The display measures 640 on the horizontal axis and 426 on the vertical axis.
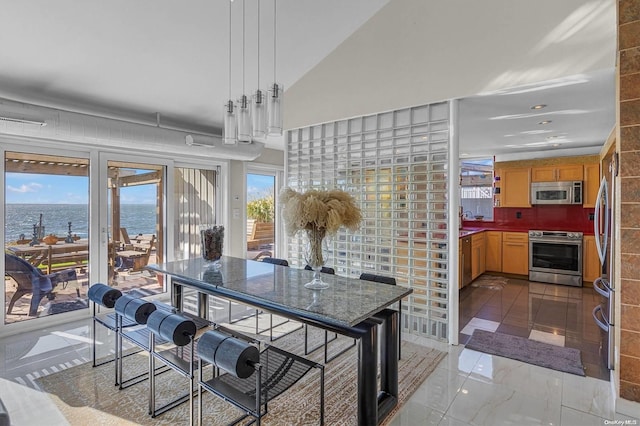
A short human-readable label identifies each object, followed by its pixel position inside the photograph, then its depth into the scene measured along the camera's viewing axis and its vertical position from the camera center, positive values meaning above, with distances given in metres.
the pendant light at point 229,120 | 2.55 +0.67
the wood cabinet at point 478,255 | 5.73 -0.80
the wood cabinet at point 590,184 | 5.57 +0.42
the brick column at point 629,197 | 2.20 +0.08
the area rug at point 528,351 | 2.88 -1.30
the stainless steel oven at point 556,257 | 5.50 -0.79
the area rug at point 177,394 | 2.20 -1.34
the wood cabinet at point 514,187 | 6.20 +0.42
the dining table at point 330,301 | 1.85 -0.54
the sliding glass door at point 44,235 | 3.55 -0.29
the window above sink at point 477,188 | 6.86 +0.44
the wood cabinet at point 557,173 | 5.72 +0.64
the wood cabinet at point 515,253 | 6.00 -0.77
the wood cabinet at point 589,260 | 5.40 -0.80
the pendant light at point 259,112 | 2.36 +0.68
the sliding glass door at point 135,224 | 4.28 -0.19
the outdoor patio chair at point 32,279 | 3.57 -0.78
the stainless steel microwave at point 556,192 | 5.68 +0.29
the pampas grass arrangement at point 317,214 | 2.12 -0.03
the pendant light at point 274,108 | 2.32 +0.69
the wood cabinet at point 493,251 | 6.27 -0.77
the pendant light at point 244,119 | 2.46 +0.65
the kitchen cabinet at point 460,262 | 5.06 -0.79
